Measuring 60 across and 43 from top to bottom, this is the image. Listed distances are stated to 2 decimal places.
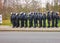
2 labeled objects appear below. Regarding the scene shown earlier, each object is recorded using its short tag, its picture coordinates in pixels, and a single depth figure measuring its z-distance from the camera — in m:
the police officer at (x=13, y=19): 13.44
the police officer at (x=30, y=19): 13.37
